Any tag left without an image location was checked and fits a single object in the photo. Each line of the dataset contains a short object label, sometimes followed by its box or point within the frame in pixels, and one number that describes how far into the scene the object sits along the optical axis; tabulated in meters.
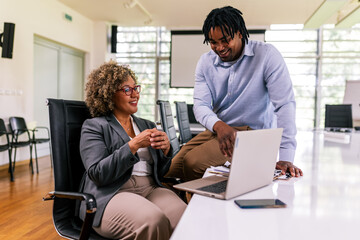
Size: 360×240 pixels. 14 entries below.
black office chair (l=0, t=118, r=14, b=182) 4.32
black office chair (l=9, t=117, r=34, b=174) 4.79
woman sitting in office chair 1.24
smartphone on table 0.85
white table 0.68
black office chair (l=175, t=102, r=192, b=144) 3.64
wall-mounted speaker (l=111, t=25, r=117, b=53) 8.20
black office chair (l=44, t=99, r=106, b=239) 1.37
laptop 0.89
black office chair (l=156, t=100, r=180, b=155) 2.80
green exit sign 6.87
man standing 1.43
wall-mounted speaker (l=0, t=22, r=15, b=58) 4.97
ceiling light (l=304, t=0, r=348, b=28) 4.37
